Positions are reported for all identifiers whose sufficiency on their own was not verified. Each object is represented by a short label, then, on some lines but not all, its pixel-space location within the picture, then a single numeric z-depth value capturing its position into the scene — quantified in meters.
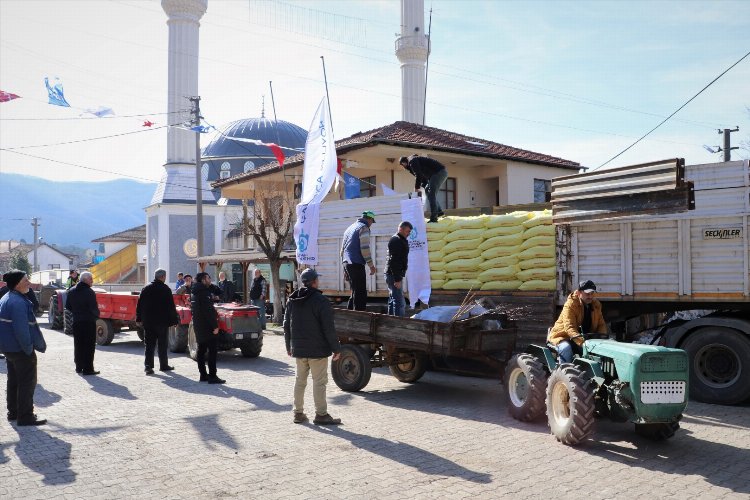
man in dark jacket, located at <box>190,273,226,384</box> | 10.36
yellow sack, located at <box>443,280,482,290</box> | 11.16
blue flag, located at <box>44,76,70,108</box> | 18.36
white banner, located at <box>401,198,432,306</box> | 11.68
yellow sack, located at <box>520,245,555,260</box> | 10.31
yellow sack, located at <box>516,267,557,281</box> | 10.24
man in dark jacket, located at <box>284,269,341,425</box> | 7.44
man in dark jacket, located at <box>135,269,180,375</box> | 11.52
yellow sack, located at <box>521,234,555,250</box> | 10.34
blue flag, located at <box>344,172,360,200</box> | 21.69
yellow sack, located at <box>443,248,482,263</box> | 11.33
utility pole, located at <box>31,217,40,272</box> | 70.07
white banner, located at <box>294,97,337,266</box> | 13.17
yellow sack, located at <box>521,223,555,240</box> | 10.35
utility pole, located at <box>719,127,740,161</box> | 35.59
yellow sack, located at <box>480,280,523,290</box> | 10.69
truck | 8.60
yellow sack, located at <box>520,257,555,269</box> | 10.29
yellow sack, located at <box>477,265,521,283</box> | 10.67
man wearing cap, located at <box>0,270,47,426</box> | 7.52
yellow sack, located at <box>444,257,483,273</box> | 11.27
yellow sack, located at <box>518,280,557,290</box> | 10.23
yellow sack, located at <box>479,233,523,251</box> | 10.73
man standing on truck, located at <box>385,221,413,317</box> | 9.95
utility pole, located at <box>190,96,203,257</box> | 27.03
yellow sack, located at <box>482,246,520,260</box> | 10.76
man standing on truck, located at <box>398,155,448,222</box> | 13.16
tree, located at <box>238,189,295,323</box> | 21.62
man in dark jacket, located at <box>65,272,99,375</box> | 11.41
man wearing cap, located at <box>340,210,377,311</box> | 10.12
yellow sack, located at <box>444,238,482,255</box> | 11.34
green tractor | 6.02
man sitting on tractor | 7.11
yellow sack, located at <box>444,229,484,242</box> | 11.36
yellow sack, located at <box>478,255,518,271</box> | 10.73
